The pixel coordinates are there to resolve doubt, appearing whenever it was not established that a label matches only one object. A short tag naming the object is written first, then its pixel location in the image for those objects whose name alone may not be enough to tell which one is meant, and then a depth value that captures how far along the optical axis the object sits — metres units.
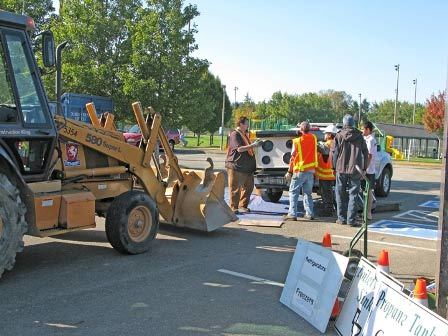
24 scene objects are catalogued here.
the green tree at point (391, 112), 106.50
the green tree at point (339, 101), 111.59
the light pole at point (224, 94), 54.03
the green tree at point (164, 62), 19.22
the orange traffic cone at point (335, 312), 4.81
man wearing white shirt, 10.96
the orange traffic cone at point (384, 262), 4.75
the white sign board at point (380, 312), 3.60
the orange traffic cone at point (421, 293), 4.01
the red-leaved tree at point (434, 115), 54.32
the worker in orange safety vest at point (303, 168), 10.44
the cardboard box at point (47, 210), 6.22
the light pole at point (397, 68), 68.91
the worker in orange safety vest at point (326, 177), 11.15
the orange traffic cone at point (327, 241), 5.12
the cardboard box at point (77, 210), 6.48
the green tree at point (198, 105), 20.45
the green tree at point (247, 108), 80.22
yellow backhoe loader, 6.10
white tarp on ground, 10.00
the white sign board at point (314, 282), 4.64
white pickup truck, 11.96
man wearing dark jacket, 9.96
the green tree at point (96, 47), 19.52
